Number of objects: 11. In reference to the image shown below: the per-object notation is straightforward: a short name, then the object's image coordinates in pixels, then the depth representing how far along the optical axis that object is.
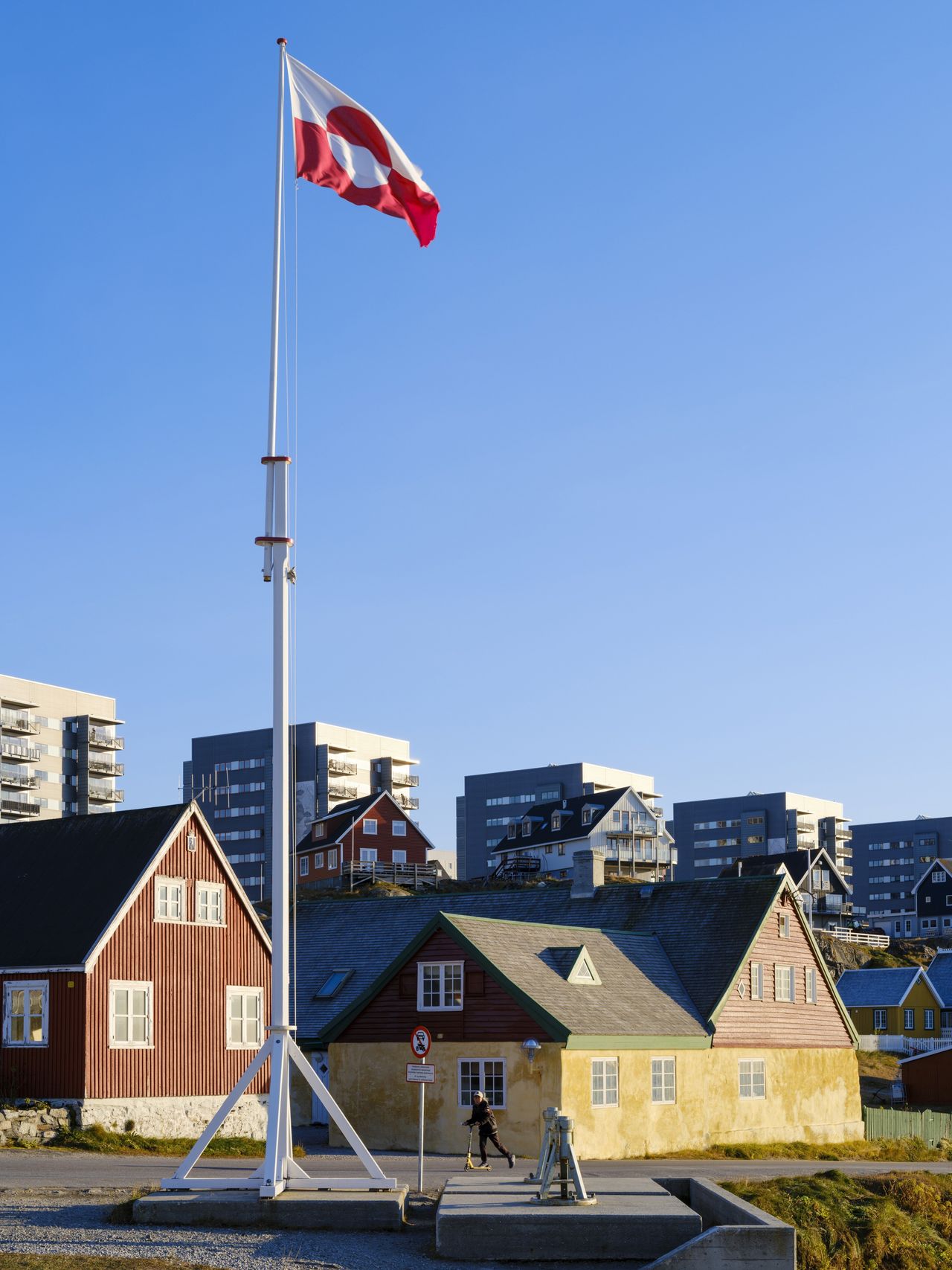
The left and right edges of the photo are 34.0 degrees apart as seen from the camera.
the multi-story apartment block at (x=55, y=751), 142.00
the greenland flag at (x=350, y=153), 21.23
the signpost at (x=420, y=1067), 24.17
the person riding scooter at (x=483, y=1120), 29.78
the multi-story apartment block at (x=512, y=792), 187.12
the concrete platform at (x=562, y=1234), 19.00
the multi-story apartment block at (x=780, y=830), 198.88
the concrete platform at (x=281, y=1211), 19.78
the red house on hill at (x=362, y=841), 117.38
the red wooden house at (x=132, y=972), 34.66
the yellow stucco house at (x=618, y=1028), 37.69
